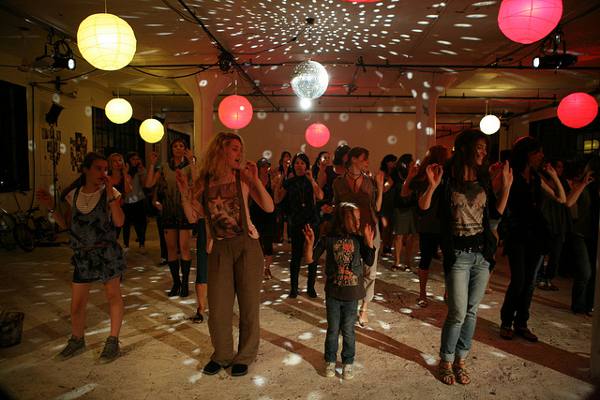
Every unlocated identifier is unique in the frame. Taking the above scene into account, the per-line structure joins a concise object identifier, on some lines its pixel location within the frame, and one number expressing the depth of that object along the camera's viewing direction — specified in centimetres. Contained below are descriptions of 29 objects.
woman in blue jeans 247
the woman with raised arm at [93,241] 278
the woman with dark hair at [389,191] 555
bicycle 688
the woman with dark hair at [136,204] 659
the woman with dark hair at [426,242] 393
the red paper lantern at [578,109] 555
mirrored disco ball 492
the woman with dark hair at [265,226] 465
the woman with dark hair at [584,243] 378
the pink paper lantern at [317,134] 945
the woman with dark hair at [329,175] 339
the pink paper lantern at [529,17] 315
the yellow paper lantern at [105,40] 317
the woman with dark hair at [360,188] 305
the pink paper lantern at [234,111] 588
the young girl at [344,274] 255
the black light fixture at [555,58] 548
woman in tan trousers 258
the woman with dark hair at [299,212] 424
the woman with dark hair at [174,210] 369
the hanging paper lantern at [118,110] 686
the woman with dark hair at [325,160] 435
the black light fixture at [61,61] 588
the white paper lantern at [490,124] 874
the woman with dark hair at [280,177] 547
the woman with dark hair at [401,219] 511
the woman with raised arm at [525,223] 309
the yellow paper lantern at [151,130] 842
